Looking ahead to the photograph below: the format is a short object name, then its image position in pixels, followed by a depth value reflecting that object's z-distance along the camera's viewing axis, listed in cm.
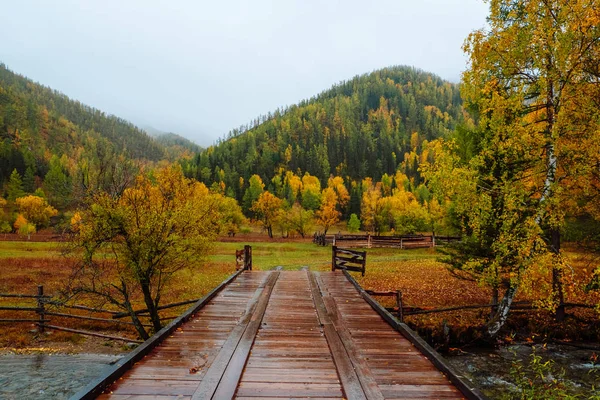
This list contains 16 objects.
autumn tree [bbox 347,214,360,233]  8600
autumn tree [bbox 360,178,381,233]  7952
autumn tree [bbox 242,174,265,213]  11700
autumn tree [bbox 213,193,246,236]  6956
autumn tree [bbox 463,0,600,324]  1170
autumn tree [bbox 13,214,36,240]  7388
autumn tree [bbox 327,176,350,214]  12834
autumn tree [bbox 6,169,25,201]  10825
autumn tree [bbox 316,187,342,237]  7696
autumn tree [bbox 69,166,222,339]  1304
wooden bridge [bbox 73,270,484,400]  536
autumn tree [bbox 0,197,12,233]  7481
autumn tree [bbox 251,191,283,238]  8156
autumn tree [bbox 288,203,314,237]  7656
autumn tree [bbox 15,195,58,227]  8719
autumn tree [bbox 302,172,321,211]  11431
